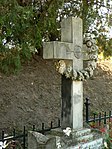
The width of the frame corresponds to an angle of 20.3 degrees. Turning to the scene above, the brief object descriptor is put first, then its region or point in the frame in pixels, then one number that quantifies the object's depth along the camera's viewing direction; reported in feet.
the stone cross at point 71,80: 15.20
